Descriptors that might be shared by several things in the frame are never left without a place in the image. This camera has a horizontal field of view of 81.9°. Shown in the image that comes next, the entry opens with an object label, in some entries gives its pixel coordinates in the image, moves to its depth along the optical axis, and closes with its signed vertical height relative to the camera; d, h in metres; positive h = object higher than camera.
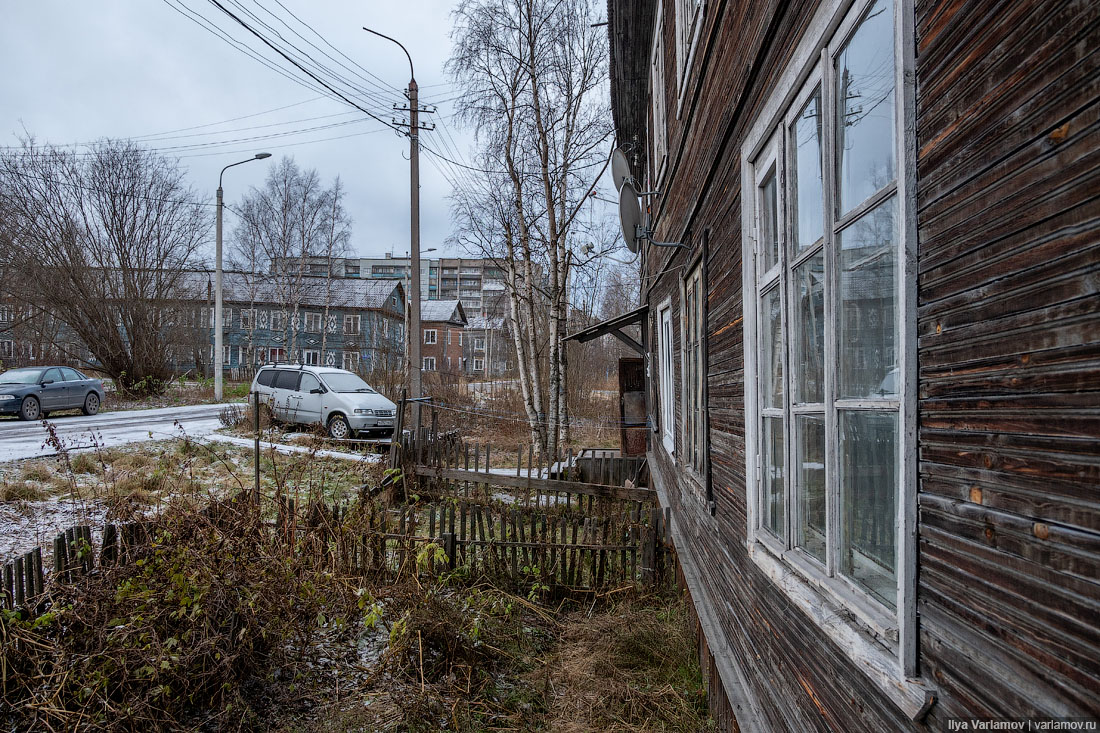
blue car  15.60 -0.22
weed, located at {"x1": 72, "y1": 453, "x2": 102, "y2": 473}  8.92 -1.17
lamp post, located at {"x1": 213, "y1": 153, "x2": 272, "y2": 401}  20.95 +2.24
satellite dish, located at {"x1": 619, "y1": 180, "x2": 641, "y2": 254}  6.93 +1.87
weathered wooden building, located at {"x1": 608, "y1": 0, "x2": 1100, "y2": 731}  0.82 +0.03
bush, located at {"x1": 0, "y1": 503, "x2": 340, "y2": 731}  3.26 -1.45
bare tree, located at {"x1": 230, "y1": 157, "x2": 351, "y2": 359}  32.56 +7.96
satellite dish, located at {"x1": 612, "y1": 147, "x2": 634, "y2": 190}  7.86 +2.69
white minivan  14.16 -0.40
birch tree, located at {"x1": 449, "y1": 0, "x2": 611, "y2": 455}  14.21 +5.53
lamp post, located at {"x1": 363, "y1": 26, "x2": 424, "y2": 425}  12.80 +3.18
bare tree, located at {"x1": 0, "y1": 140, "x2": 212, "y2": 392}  23.47 +4.97
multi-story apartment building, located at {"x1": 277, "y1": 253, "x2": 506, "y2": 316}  92.09 +16.46
